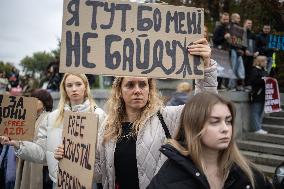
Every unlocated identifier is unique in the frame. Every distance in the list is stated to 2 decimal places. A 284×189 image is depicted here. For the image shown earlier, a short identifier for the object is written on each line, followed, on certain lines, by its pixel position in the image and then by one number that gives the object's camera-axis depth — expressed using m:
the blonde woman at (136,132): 2.70
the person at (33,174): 4.31
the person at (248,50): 9.99
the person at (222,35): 9.49
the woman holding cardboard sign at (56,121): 3.84
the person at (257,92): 8.87
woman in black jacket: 2.09
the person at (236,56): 9.62
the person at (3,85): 15.07
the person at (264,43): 10.24
